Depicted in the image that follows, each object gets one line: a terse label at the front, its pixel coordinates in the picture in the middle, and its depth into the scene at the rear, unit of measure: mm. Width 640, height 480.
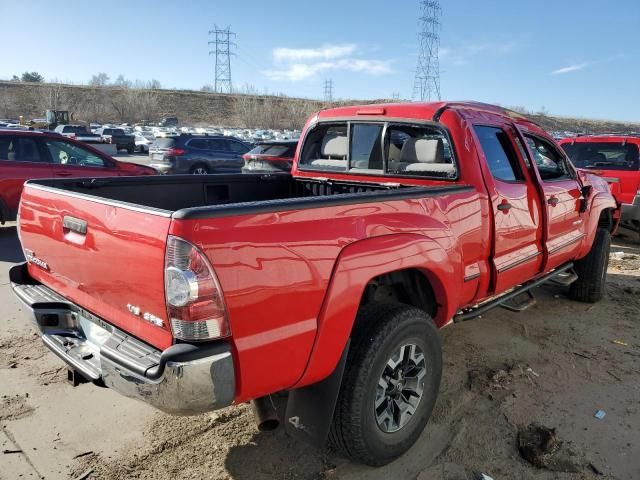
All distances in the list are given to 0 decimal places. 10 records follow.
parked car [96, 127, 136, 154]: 31809
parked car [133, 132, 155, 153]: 33375
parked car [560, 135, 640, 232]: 8281
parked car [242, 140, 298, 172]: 12766
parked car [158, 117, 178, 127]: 61675
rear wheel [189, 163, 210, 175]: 17484
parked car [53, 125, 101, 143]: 29375
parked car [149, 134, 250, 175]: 17031
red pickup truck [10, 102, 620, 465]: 1901
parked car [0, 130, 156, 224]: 7941
